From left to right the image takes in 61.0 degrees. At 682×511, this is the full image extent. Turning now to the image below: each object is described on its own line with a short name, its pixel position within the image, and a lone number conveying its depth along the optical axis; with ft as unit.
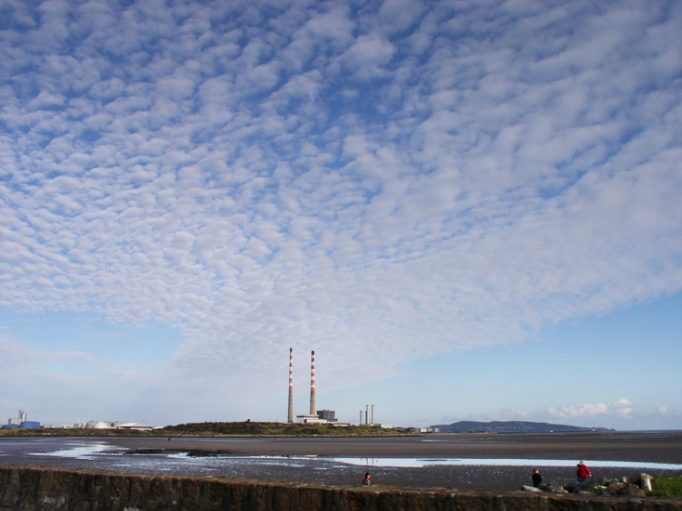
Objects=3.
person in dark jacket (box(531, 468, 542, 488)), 82.23
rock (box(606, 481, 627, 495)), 73.82
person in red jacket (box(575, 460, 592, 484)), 87.61
